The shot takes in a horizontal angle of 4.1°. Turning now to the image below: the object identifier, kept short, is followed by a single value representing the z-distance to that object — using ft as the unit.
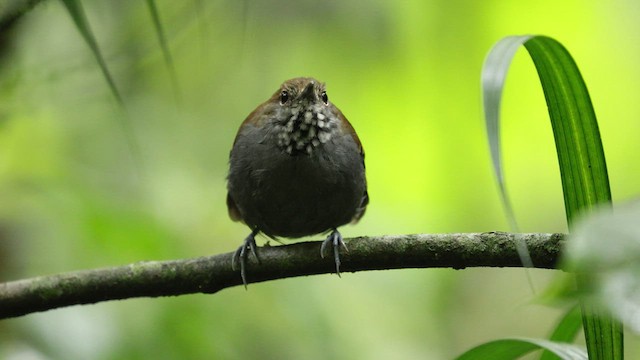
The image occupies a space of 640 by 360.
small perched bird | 9.69
